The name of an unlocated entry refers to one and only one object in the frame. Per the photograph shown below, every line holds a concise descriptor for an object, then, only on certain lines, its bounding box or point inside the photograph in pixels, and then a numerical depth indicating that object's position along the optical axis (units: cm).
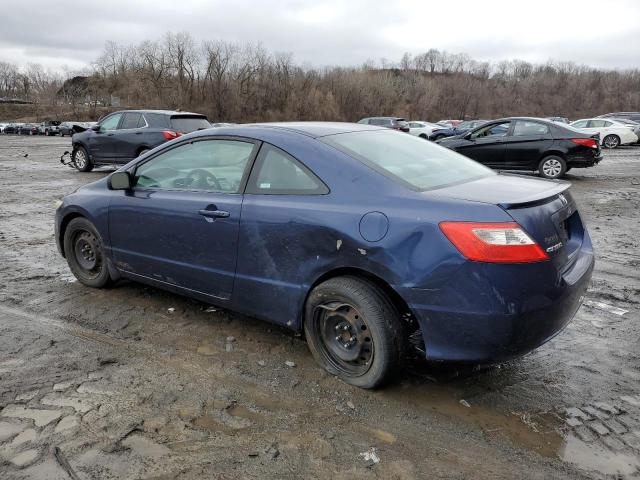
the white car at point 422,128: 3228
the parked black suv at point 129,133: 1263
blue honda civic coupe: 270
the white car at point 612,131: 2594
